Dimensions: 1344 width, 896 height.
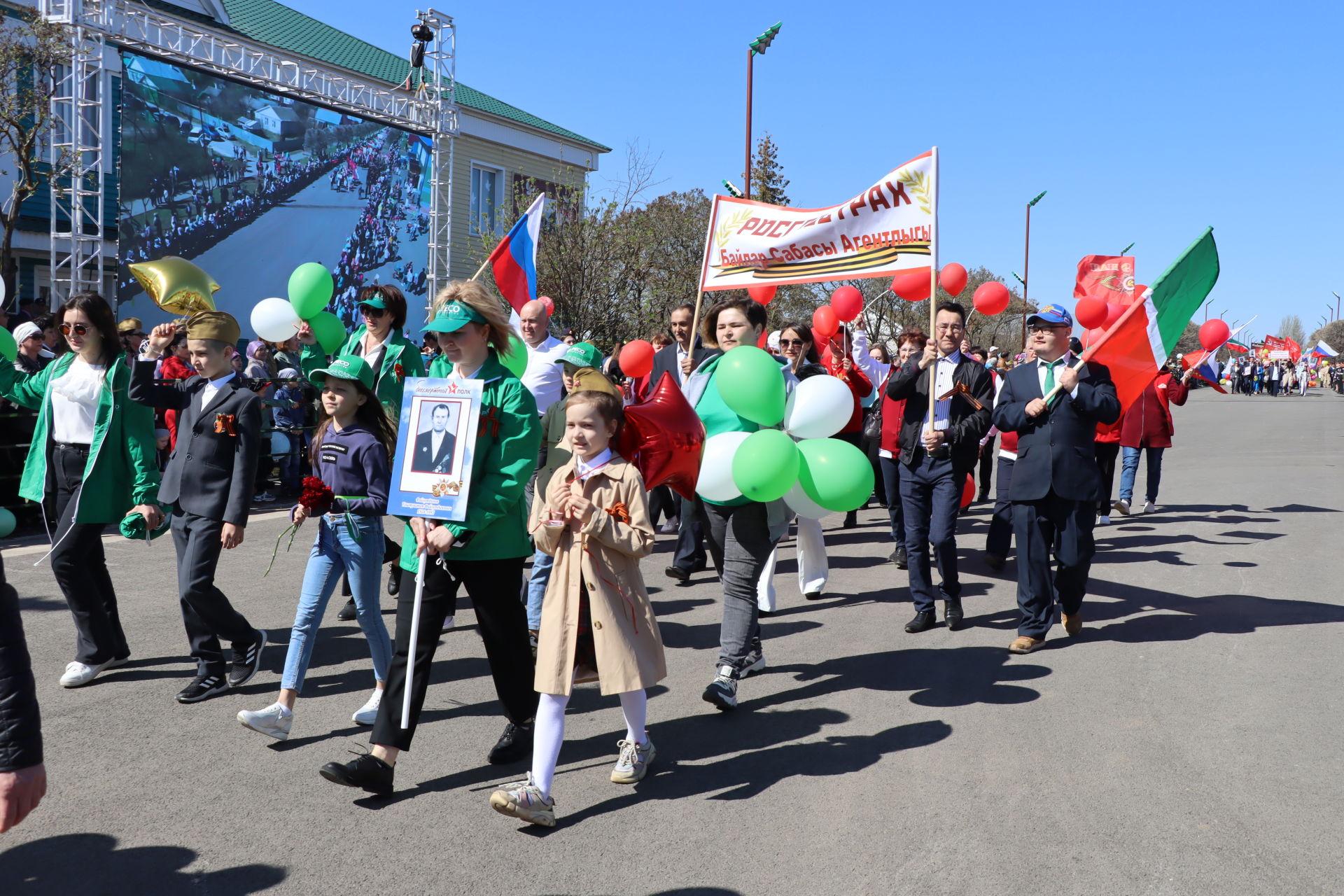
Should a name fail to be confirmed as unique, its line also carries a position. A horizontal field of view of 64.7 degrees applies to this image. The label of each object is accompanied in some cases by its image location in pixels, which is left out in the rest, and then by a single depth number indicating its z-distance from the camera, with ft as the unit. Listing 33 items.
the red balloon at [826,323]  33.37
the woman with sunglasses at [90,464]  17.52
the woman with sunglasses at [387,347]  19.94
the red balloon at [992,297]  28.81
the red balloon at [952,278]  30.19
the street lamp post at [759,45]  66.03
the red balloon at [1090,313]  28.25
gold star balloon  25.49
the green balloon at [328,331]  24.70
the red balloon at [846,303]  32.40
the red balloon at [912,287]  28.25
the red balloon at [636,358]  28.32
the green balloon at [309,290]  23.82
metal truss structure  48.55
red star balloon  14.16
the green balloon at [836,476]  16.29
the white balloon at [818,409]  17.26
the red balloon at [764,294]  29.91
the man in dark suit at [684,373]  25.81
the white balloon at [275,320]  25.98
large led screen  56.65
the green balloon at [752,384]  16.46
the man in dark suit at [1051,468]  20.70
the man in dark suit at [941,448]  22.15
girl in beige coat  12.76
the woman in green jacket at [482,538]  13.20
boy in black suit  16.78
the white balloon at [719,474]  16.51
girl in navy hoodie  15.37
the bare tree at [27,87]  47.37
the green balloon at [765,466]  15.75
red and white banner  21.97
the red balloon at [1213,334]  33.78
